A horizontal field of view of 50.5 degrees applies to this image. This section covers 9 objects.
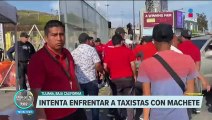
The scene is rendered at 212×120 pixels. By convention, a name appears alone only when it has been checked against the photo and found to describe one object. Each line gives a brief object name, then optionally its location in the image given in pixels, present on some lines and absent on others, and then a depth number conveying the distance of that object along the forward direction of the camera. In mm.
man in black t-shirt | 6289
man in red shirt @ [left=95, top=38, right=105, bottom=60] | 7676
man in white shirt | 3879
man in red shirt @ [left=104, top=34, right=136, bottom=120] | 4015
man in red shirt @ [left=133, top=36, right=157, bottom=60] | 4296
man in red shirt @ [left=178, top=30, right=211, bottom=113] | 4320
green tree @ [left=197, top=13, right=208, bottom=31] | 42679
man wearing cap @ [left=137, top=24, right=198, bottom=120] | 1861
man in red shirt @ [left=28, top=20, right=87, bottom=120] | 2037
